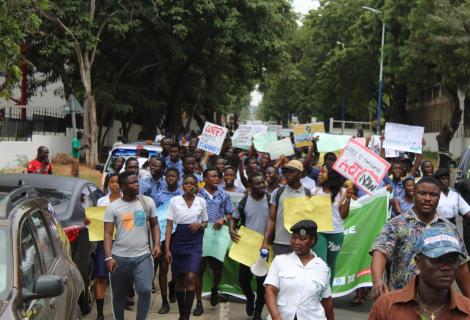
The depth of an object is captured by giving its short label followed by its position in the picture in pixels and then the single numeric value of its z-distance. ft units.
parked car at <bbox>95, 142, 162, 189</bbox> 42.24
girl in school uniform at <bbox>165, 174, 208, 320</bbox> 22.34
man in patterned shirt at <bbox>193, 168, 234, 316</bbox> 24.39
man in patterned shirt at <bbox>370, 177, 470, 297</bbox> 13.58
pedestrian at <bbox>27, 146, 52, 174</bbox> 35.18
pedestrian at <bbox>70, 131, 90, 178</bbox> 67.95
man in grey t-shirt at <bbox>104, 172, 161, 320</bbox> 19.69
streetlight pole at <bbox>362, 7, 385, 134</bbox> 125.08
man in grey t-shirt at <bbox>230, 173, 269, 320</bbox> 22.66
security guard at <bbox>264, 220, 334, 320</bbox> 14.74
